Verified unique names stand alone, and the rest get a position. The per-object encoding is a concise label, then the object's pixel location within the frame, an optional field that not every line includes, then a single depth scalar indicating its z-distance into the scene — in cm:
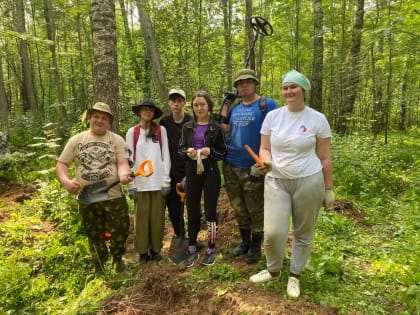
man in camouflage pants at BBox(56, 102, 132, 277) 356
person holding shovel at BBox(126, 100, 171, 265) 394
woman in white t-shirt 300
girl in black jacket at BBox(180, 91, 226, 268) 379
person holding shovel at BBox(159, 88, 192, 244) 427
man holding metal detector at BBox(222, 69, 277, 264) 364
